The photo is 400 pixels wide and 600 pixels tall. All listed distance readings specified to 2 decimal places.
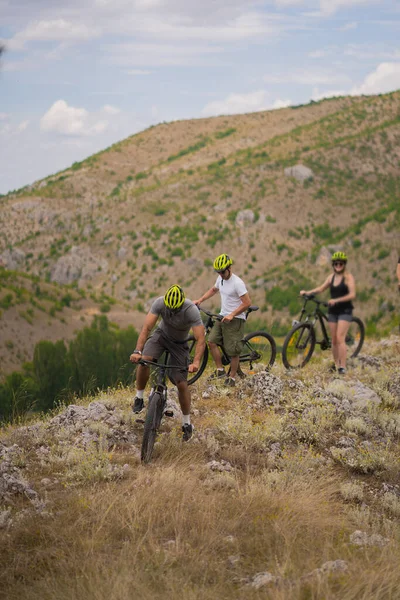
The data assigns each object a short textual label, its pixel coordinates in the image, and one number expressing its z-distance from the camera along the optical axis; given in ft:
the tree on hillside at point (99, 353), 153.76
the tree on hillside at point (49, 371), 142.41
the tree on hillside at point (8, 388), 125.08
